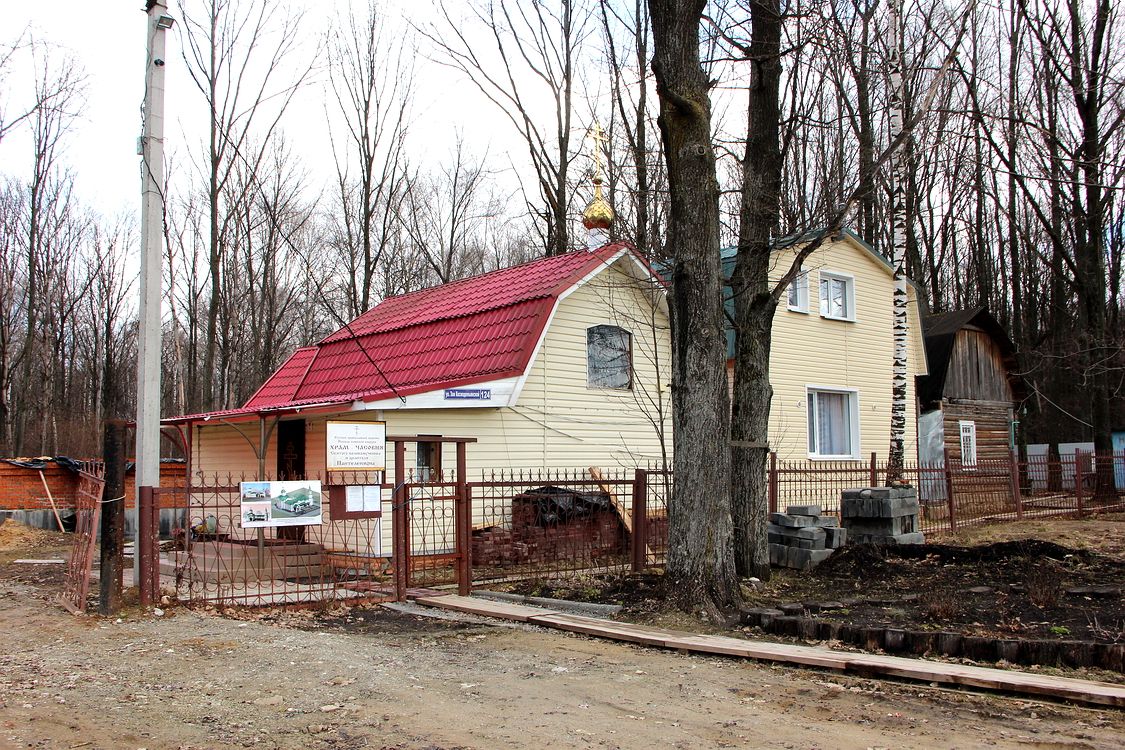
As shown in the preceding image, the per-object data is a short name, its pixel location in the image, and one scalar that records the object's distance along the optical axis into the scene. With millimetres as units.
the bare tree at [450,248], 35562
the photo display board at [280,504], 10031
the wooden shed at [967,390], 26984
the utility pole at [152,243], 11273
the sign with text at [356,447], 10695
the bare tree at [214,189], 25719
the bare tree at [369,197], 30047
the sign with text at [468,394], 14320
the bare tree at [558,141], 26594
